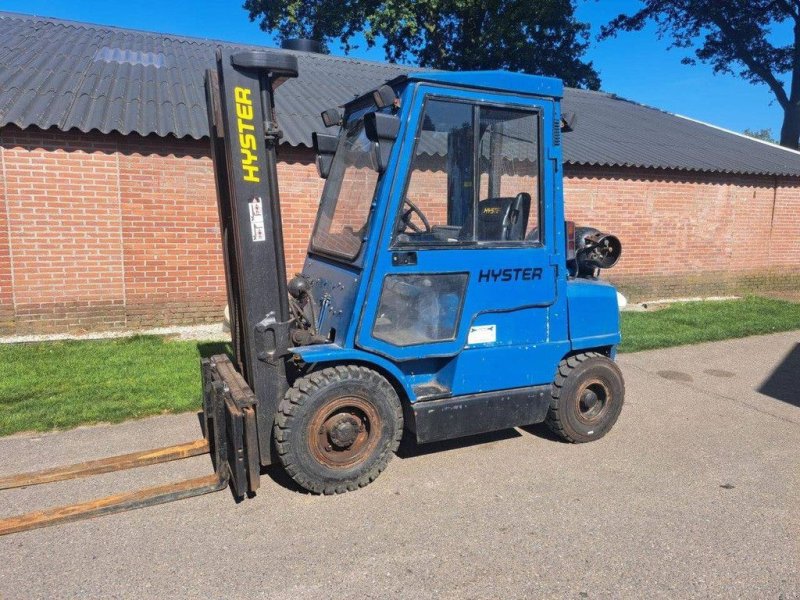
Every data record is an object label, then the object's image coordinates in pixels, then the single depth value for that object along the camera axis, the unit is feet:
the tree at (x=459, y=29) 67.36
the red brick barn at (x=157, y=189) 24.90
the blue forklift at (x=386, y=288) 11.46
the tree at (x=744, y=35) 71.97
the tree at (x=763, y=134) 243.68
